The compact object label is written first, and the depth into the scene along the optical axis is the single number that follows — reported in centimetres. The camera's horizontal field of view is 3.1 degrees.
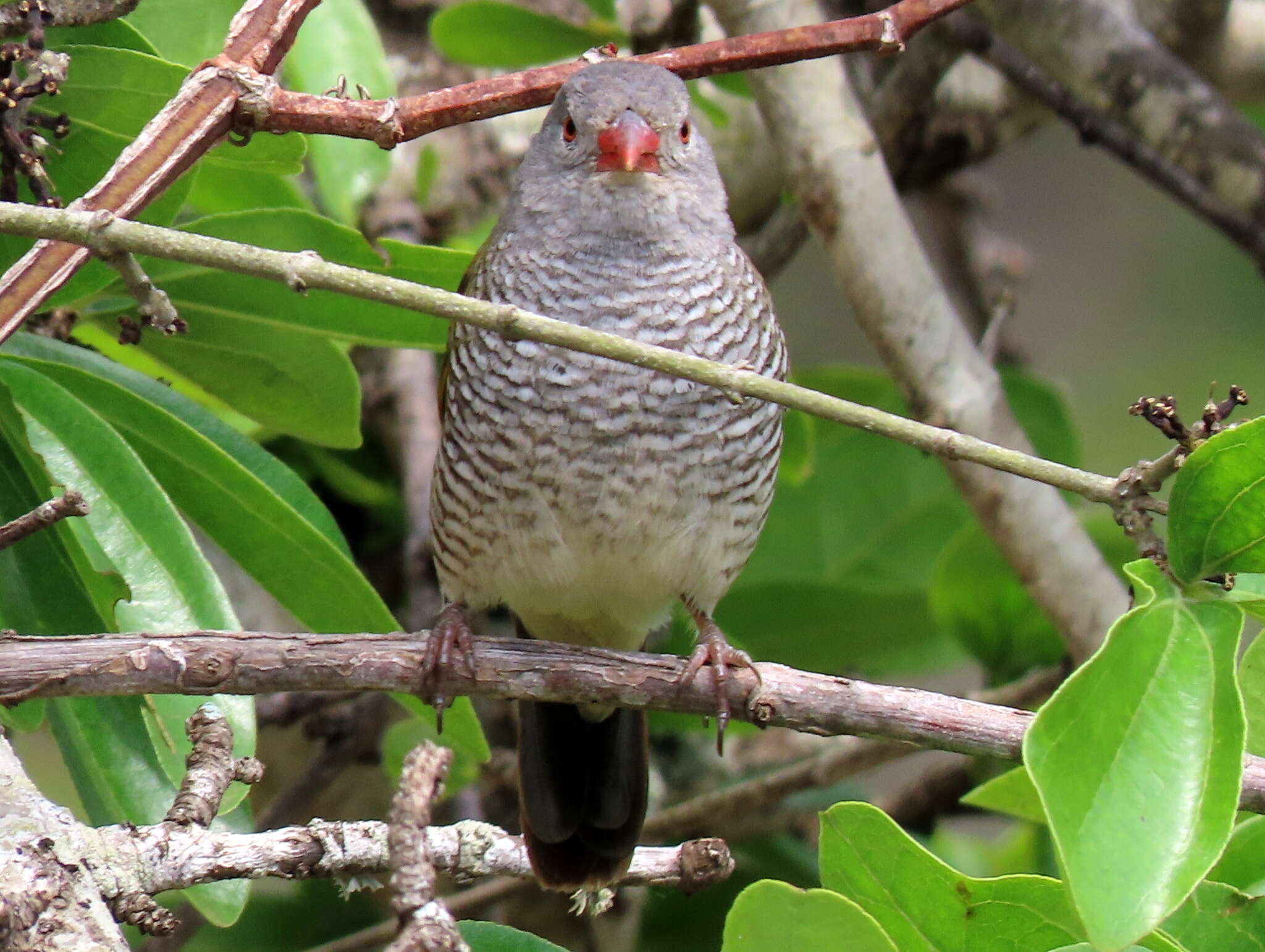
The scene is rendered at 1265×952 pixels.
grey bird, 307
